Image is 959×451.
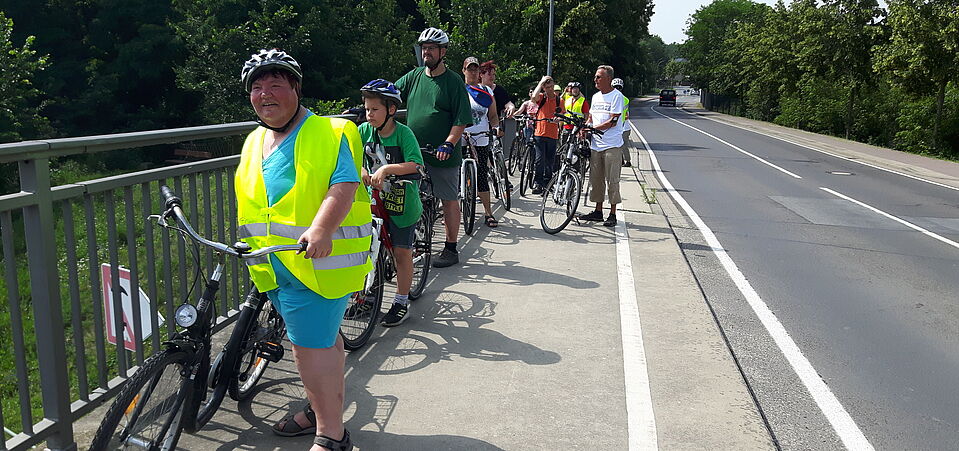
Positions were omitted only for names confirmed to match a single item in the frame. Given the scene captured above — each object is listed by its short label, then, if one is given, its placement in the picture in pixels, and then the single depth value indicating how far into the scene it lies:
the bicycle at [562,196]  8.74
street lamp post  26.97
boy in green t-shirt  4.88
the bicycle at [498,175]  9.86
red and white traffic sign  3.41
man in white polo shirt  9.06
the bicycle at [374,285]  4.75
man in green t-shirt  6.30
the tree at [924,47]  24.86
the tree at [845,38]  33.81
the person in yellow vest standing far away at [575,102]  11.11
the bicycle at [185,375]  2.68
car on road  86.96
